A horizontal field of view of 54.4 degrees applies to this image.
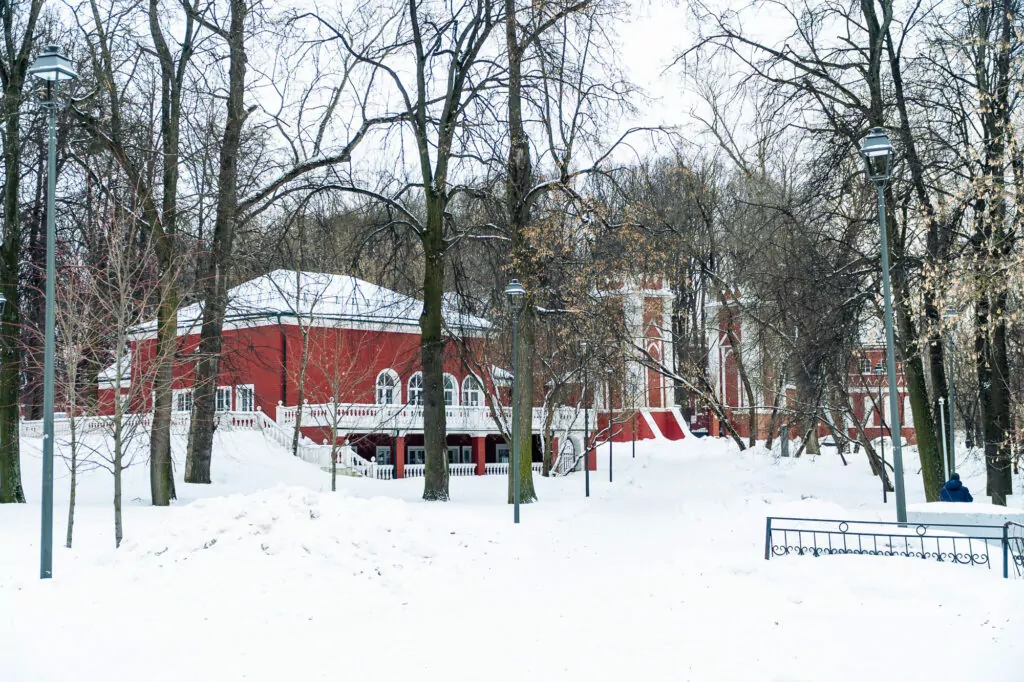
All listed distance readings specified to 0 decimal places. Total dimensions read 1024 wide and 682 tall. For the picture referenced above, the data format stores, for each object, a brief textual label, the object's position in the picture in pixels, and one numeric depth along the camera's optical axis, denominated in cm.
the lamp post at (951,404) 2527
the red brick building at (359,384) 3769
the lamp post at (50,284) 1180
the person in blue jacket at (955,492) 1731
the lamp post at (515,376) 1980
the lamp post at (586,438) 2990
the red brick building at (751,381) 3911
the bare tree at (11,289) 2109
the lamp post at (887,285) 1592
